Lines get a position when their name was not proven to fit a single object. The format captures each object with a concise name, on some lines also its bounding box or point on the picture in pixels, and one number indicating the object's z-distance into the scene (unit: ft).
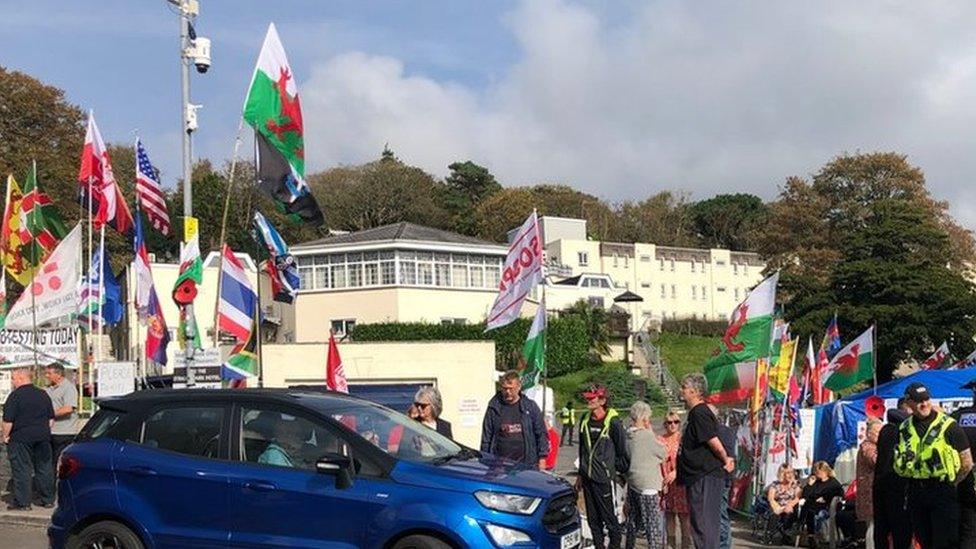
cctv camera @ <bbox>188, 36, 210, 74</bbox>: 62.90
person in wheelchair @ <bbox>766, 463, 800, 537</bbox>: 47.91
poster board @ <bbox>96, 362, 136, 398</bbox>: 52.10
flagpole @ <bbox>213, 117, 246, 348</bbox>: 52.28
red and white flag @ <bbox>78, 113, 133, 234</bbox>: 66.80
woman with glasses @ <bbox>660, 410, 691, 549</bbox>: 35.29
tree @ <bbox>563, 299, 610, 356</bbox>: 186.19
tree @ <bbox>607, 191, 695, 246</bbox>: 300.40
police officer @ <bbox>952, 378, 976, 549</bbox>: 31.53
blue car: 25.86
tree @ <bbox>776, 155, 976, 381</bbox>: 176.35
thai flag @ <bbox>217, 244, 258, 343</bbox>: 59.06
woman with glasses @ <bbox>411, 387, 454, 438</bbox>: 36.47
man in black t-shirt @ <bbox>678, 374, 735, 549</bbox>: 31.81
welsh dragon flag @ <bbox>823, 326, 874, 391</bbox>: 74.79
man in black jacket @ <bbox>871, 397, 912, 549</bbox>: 32.22
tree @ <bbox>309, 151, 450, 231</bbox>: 260.21
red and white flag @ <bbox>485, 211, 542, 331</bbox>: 58.34
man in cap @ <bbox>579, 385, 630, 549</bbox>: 36.81
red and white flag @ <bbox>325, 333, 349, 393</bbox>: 56.54
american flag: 66.54
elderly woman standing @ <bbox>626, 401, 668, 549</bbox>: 37.63
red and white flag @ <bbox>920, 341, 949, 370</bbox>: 91.68
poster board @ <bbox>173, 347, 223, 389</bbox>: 50.67
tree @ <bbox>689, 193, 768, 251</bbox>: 328.49
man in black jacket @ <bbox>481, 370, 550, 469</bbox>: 36.11
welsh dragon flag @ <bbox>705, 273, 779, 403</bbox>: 50.47
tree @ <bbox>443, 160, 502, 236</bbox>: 285.43
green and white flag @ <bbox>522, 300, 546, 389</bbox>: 58.39
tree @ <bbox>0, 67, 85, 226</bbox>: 172.86
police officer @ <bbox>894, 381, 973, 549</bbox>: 30.09
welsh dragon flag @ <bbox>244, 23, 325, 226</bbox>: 52.60
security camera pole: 60.90
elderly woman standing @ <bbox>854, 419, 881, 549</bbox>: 38.06
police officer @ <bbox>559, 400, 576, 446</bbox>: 79.36
